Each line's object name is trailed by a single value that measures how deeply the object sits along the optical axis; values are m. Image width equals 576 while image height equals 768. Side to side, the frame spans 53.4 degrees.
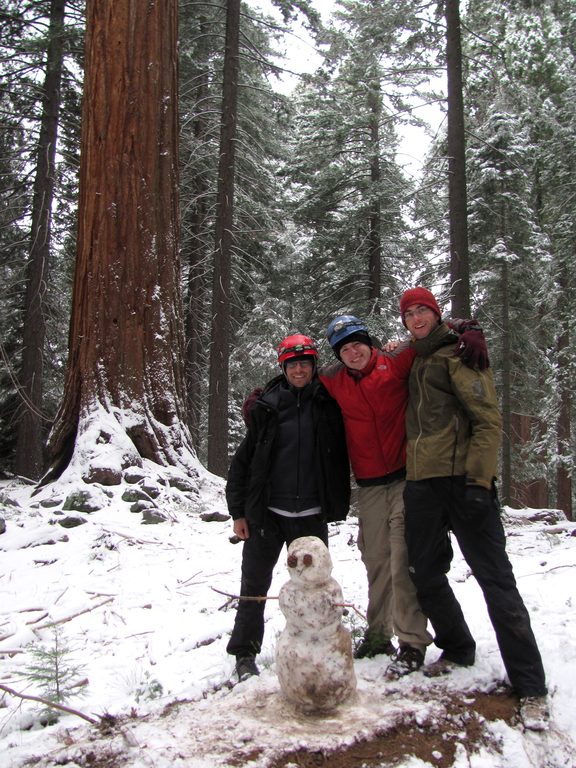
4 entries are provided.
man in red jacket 3.55
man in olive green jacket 3.06
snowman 2.77
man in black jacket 3.62
